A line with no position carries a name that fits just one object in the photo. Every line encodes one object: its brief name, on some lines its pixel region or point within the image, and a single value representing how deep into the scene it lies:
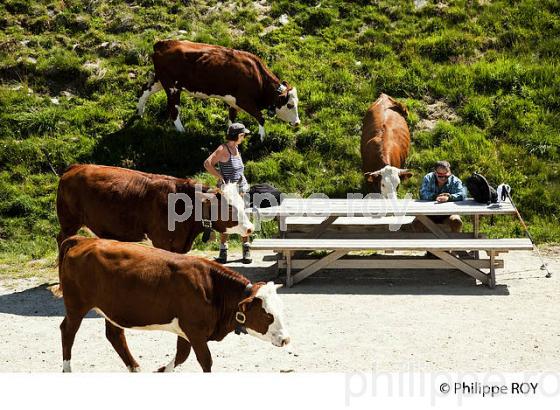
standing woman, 11.51
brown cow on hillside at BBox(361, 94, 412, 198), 14.02
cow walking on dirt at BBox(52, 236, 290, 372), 7.16
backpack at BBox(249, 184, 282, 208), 13.00
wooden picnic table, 11.64
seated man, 12.90
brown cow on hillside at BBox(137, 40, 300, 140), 16.84
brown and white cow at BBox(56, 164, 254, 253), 10.31
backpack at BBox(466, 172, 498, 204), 12.41
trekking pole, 12.09
